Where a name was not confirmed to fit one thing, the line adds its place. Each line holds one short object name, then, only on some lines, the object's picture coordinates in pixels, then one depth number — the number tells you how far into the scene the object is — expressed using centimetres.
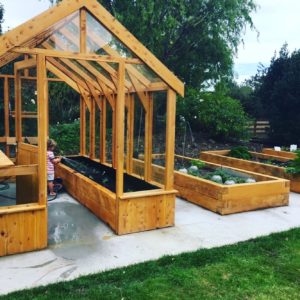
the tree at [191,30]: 1335
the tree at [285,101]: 1356
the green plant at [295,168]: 822
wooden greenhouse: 458
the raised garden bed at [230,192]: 650
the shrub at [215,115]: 1362
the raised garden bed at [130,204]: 535
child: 684
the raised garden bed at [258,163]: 844
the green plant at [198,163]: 891
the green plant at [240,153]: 1042
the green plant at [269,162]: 997
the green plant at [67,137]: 1173
